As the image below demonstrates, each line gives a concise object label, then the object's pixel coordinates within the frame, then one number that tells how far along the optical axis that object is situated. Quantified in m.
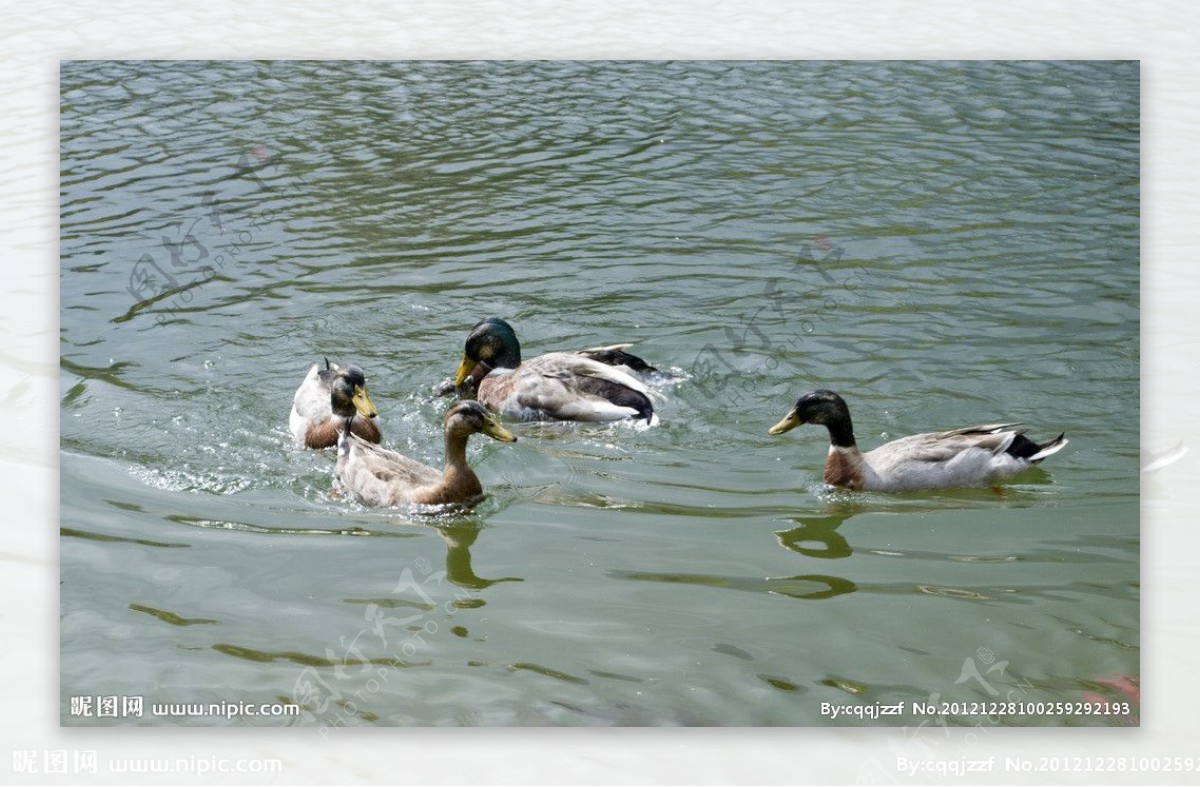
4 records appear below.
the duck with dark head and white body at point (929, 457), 7.89
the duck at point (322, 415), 8.30
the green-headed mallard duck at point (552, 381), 8.74
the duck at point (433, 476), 7.80
